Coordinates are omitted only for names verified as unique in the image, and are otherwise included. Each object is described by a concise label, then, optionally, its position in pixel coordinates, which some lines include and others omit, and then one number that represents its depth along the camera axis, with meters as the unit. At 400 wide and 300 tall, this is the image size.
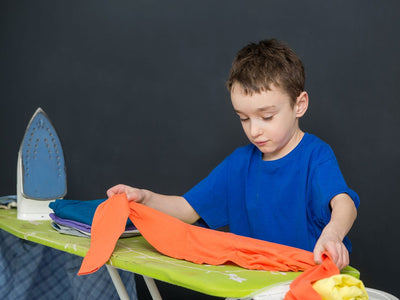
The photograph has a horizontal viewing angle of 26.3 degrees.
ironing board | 1.36
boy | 1.70
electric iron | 2.03
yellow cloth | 1.34
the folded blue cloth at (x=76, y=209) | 1.79
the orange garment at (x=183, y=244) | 1.48
